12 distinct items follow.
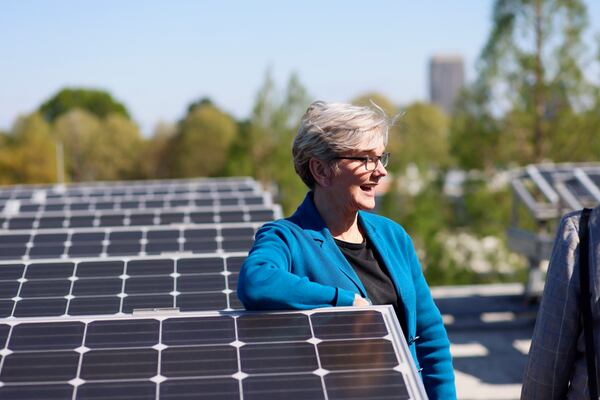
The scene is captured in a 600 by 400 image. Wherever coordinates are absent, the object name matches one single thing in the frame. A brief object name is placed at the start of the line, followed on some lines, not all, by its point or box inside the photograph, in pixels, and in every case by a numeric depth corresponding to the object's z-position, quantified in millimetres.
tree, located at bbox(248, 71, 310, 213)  55031
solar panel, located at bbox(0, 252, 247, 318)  6078
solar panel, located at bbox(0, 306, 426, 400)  3256
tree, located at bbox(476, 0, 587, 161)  39125
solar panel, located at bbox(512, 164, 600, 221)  15375
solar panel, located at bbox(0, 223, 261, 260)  8625
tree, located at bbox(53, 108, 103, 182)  80000
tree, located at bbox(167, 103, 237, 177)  76625
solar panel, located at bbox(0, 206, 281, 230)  11266
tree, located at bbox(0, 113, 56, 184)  61875
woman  3854
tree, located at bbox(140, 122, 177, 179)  79938
